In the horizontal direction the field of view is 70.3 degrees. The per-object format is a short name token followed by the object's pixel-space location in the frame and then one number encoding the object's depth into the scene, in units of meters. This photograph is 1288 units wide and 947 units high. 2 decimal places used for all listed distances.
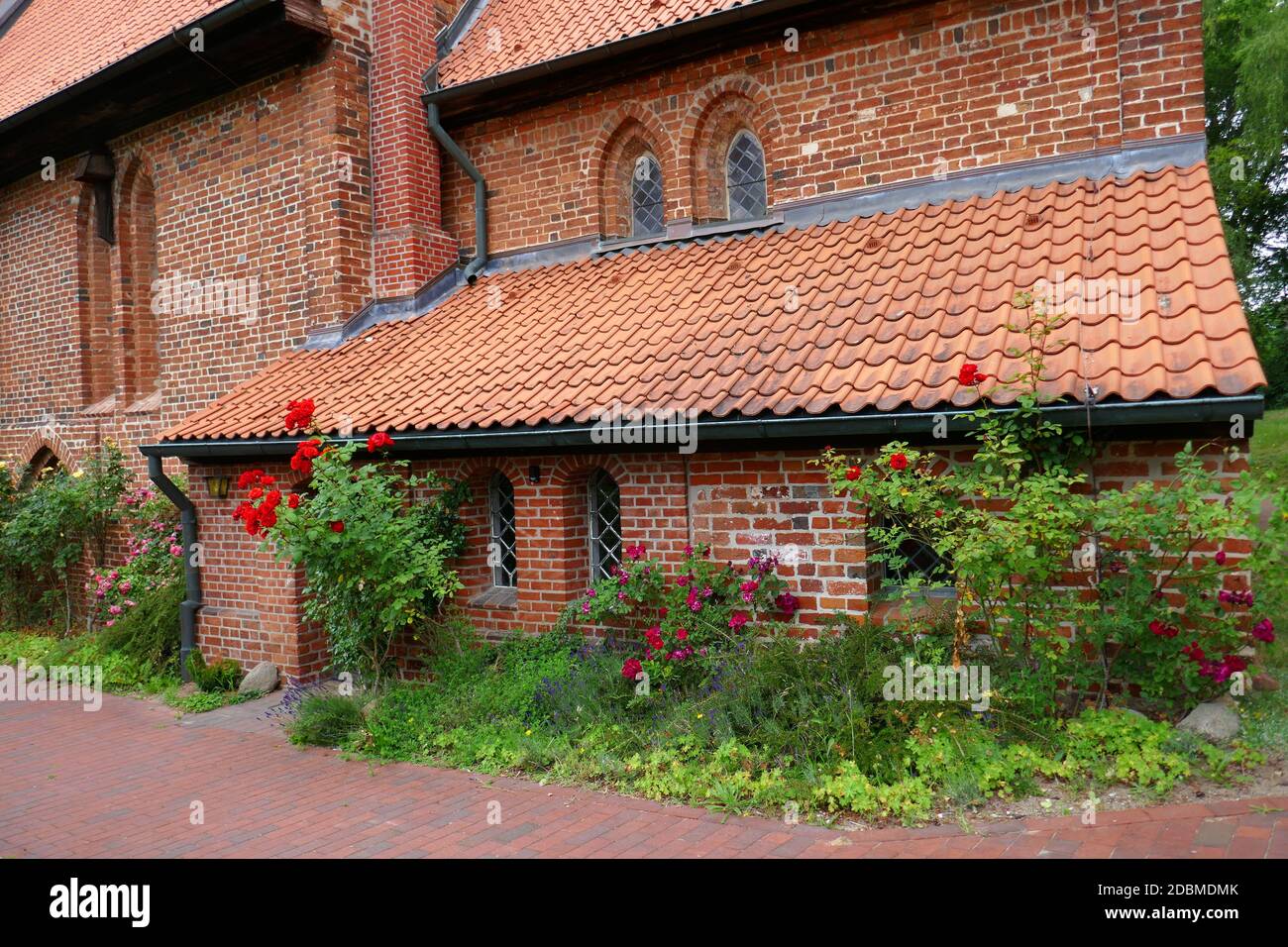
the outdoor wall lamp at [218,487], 9.35
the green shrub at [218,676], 8.78
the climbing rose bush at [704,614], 6.19
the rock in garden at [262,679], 8.68
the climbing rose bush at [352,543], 6.86
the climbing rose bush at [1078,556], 4.84
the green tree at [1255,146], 18.09
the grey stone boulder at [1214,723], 4.90
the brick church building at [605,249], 5.99
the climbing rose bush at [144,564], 10.30
